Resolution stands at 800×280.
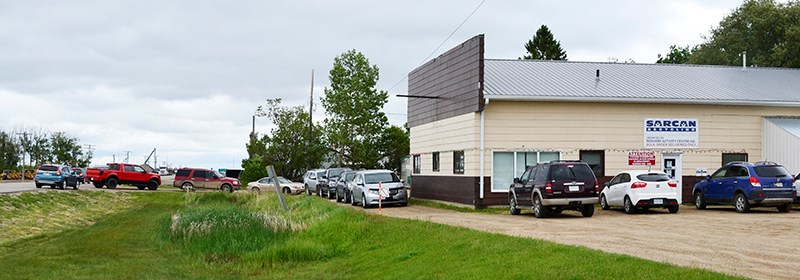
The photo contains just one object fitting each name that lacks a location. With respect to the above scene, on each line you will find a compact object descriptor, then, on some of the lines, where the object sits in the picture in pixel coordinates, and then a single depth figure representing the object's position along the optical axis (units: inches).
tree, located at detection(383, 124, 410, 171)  2775.6
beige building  1214.3
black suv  976.9
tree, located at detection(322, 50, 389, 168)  2377.0
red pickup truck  2162.9
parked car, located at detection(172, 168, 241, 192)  2196.1
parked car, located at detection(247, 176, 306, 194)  2035.4
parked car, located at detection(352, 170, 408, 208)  1343.5
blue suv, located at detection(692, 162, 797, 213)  1035.3
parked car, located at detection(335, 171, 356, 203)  1491.3
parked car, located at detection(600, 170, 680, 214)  1037.8
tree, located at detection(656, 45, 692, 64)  3002.0
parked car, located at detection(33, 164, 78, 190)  1974.7
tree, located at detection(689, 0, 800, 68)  2022.6
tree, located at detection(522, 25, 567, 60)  3201.3
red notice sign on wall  1246.9
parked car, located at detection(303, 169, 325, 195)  1894.7
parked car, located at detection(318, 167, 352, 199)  1721.2
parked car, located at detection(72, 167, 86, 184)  2581.2
